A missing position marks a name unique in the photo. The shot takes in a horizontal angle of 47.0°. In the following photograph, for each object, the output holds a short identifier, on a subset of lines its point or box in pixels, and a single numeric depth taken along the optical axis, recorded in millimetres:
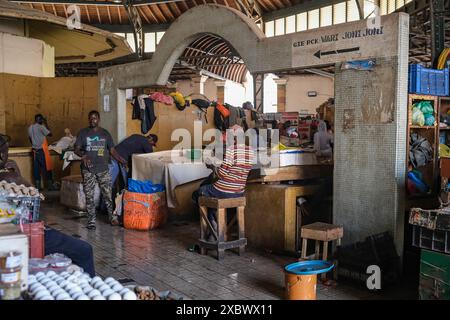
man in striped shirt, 6234
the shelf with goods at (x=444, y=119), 6330
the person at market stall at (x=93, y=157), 7816
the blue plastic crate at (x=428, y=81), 5535
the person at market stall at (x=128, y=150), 9340
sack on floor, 7895
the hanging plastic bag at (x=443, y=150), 6254
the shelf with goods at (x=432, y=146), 5941
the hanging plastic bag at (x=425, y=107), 5898
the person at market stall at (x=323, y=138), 9616
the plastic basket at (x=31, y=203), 4129
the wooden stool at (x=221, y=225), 6242
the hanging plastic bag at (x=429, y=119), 5906
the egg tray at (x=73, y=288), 2936
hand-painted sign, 5383
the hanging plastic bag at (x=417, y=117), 5752
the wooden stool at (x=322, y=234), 5398
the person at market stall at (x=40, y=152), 12031
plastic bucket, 4568
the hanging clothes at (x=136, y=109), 10751
